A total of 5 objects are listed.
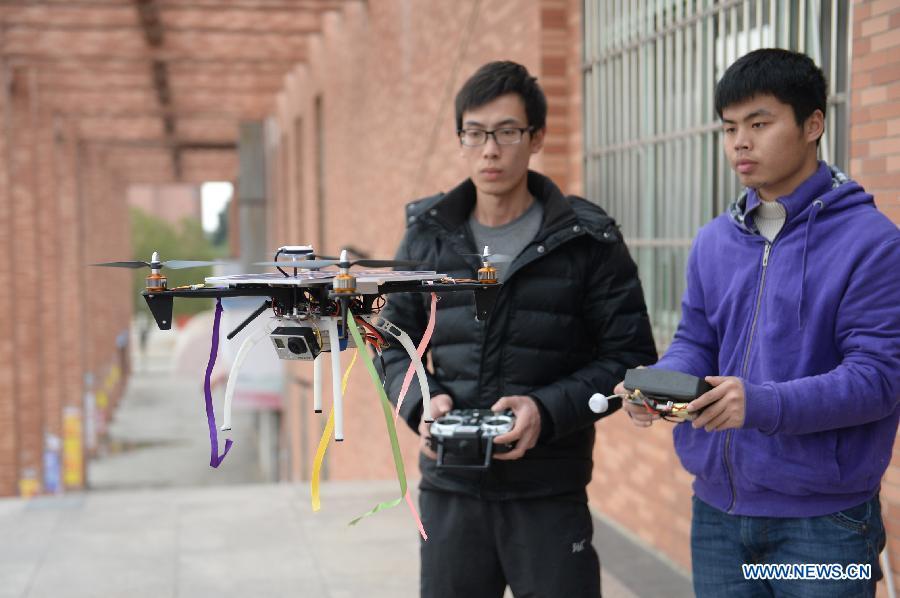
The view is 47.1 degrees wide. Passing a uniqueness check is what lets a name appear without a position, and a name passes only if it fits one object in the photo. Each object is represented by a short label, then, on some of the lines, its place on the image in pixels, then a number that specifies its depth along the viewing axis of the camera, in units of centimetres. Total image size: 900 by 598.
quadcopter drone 166
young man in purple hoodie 187
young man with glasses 253
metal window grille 385
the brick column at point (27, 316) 1734
